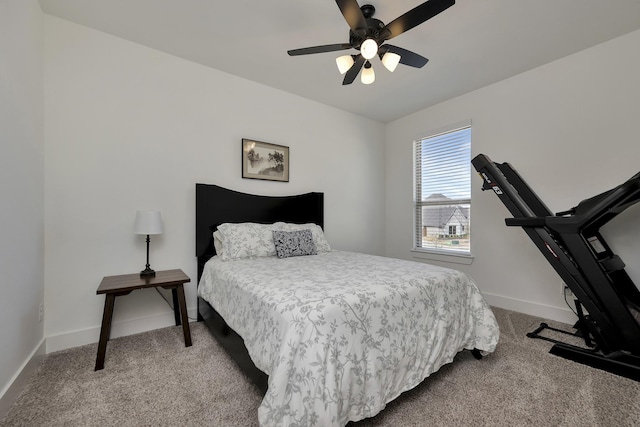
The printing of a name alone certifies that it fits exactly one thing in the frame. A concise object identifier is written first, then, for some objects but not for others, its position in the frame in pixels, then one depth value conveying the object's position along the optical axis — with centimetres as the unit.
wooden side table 184
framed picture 306
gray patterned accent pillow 261
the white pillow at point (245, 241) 250
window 350
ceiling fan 154
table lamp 221
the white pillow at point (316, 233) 298
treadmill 175
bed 112
